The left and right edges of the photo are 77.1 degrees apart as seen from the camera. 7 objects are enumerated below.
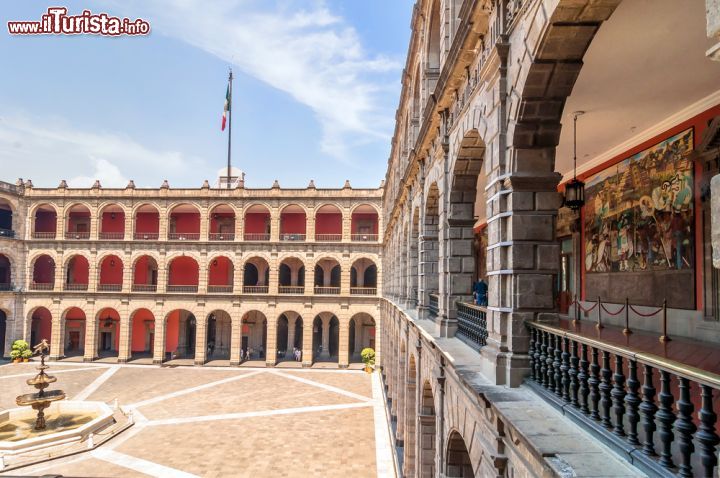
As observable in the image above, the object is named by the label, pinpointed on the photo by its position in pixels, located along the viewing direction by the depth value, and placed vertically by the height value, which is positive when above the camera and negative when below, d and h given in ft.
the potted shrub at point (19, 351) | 98.68 -19.34
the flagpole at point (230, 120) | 125.07 +40.50
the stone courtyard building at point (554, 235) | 10.22 +1.65
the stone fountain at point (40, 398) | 57.00 -17.23
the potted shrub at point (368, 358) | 94.43 -19.44
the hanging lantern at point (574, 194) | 28.04 +4.65
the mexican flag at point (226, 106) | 123.85 +43.47
